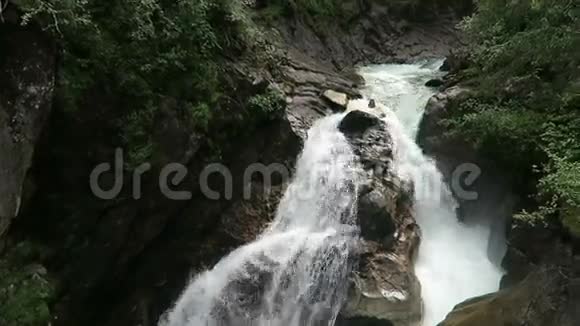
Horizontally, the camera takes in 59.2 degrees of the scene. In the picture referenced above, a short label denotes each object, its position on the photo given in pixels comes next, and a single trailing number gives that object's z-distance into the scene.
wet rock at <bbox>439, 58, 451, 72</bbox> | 13.18
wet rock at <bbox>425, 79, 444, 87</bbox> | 11.64
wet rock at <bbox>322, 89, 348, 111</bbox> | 10.33
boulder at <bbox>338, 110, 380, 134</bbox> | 9.38
